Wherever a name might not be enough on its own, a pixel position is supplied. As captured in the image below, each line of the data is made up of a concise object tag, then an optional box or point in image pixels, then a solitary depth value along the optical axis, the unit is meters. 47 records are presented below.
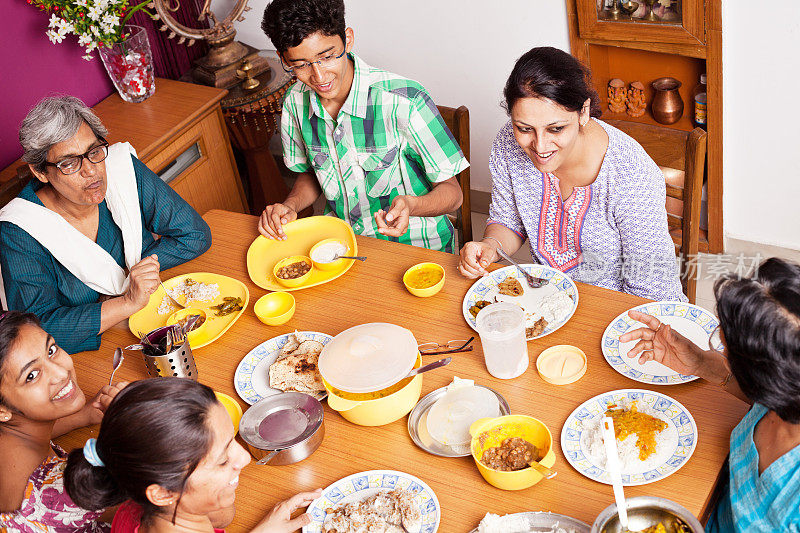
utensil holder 1.75
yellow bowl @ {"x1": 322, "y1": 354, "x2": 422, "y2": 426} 1.56
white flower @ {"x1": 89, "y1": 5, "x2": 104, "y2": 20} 2.97
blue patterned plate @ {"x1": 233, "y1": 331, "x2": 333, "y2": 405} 1.76
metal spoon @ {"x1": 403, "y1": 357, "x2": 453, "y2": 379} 1.59
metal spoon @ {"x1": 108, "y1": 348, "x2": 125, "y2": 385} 1.82
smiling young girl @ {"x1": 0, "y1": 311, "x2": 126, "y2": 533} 1.60
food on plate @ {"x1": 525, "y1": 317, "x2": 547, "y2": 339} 1.76
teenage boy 2.13
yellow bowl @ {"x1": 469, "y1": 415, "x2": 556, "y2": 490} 1.44
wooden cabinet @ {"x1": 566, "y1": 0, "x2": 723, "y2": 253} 2.81
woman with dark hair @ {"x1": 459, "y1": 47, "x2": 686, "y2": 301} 1.92
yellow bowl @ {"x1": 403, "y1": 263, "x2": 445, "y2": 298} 1.93
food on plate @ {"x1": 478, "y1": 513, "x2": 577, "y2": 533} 1.35
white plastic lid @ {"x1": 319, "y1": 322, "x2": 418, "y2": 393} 1.56
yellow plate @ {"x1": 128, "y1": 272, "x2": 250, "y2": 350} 1.97
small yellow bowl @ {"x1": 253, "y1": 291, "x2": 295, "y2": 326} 1.96
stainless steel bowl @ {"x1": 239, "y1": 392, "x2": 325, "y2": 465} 1.56
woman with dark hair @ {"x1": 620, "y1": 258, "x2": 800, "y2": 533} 1.17
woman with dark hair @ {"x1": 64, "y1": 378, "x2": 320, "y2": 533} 1.28
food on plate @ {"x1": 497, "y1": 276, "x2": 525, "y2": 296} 1.93
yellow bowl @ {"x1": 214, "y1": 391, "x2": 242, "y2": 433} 1.70
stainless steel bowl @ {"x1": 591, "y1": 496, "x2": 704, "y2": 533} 1.21
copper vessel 3.10
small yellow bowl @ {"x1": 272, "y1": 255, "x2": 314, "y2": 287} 2.06
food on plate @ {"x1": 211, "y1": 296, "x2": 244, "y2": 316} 2.04
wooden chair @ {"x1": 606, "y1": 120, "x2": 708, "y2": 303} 1.98
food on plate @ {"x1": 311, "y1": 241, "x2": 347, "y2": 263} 2.15
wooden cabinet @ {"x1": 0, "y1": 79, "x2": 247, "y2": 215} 3.05
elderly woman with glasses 2.00
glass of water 1.62
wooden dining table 1.40
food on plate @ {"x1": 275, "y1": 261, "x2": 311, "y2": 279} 2.12
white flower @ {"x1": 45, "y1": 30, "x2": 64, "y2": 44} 2.97
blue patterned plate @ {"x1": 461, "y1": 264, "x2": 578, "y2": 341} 1.87
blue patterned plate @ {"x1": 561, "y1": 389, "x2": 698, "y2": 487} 1.39
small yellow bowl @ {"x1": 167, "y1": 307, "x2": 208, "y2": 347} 1.95
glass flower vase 3.15
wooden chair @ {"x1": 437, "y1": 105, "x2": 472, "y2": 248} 2.43
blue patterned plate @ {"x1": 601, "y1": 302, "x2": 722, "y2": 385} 1.59
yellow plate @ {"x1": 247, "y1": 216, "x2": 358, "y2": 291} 2.14
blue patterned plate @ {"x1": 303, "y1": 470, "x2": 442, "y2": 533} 1.44
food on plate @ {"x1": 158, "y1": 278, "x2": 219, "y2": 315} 2.10
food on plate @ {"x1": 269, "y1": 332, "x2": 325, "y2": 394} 1.72
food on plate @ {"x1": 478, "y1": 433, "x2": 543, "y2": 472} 1.43
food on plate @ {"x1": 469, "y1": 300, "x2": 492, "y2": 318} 1.86
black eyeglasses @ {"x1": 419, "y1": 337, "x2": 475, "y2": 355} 1.77
